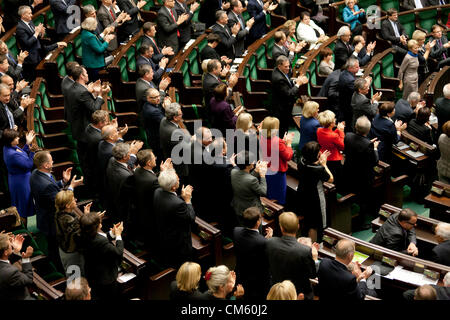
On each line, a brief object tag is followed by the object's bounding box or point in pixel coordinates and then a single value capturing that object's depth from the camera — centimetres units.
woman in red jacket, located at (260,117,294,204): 816
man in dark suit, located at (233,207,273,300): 646
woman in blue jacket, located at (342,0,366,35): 1423
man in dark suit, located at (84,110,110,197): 830
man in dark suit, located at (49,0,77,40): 1187
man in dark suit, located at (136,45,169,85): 1069
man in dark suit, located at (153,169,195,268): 681
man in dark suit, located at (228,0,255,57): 1290
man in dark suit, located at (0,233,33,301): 592
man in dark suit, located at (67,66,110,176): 904
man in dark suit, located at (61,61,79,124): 916
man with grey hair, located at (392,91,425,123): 1043
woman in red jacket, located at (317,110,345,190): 873
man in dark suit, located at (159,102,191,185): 851
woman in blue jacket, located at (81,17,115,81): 1069
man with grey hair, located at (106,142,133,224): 736
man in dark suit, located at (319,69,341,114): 1101
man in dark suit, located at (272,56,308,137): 1066
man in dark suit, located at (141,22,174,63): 1123
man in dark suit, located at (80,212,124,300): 627
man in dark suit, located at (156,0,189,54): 1226
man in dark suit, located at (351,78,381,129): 1006
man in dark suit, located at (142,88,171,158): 933
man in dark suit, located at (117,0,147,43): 1287
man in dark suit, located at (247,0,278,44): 1373
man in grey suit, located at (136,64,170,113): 984
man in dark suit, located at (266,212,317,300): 619
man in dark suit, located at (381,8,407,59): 1370
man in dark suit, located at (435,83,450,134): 1050
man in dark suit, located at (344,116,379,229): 862
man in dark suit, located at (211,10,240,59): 1216
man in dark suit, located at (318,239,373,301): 589
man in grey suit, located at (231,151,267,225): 729
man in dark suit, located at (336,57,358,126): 1068
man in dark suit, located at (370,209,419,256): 707
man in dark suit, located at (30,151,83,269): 726
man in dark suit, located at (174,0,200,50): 1278
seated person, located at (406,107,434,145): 1012
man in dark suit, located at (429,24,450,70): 1342
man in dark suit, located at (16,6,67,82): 1111
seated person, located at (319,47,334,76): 1180
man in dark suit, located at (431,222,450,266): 671
